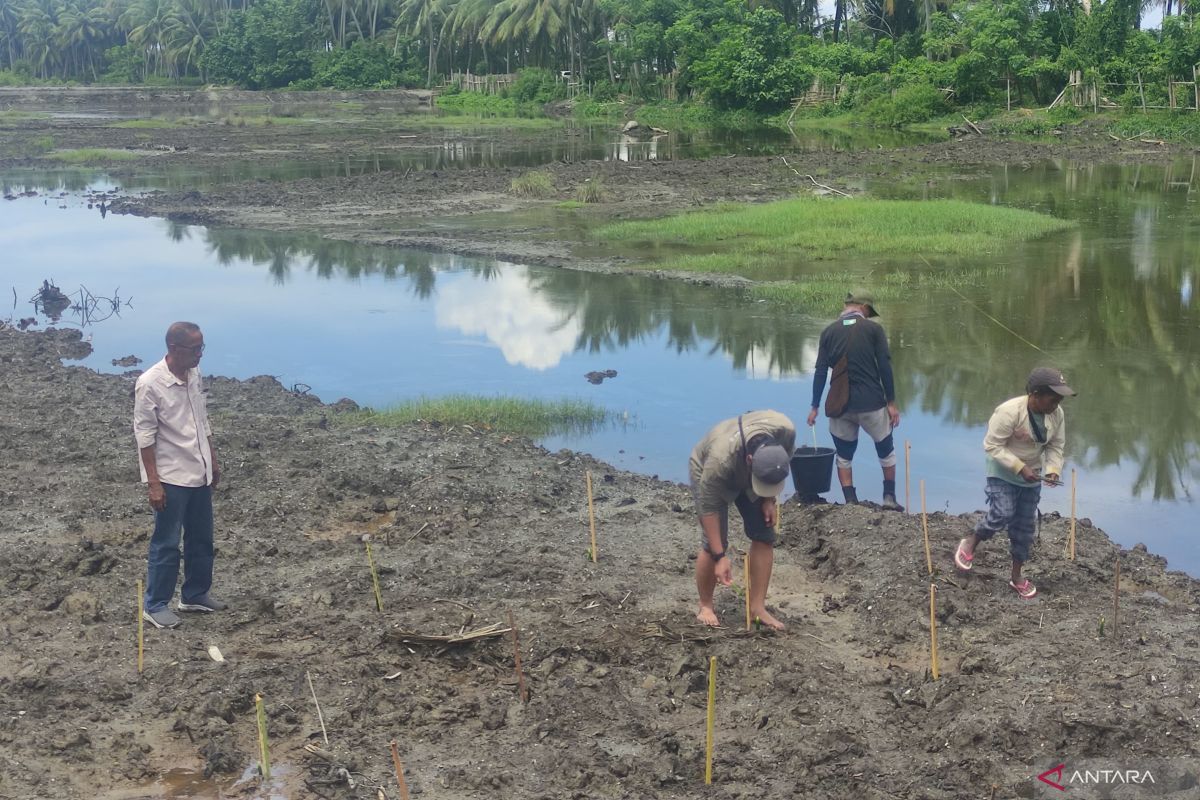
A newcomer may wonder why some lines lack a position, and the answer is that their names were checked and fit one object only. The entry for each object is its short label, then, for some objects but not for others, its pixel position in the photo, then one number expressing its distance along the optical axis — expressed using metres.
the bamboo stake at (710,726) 5.07
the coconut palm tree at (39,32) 103.44
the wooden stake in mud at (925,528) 7.27
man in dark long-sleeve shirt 8.88
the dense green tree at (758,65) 55.31
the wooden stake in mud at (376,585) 6.96
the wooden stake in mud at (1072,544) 7.46
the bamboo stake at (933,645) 5.89
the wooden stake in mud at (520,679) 5.82
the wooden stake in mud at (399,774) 4.63
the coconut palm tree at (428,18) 78.31
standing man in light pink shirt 6.70
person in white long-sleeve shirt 6.82
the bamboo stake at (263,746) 5.17
